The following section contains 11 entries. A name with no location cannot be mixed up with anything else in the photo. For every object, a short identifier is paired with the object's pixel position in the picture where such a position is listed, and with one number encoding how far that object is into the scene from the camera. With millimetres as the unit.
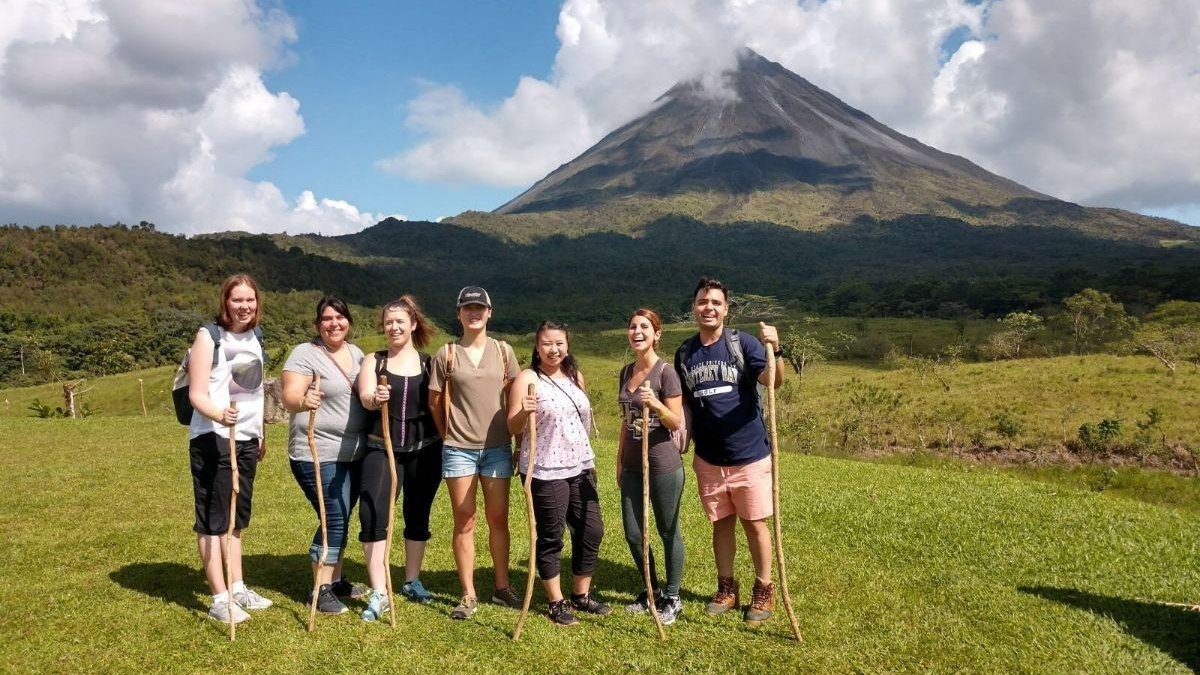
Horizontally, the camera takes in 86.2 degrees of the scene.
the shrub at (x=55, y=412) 19984
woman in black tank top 4465
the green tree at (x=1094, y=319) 57219
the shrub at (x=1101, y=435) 26859
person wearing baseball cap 4453
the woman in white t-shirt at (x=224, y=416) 4211
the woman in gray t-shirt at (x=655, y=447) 4441
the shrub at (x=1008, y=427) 30000
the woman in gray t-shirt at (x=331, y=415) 4375
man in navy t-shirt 4469
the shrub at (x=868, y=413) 30531
